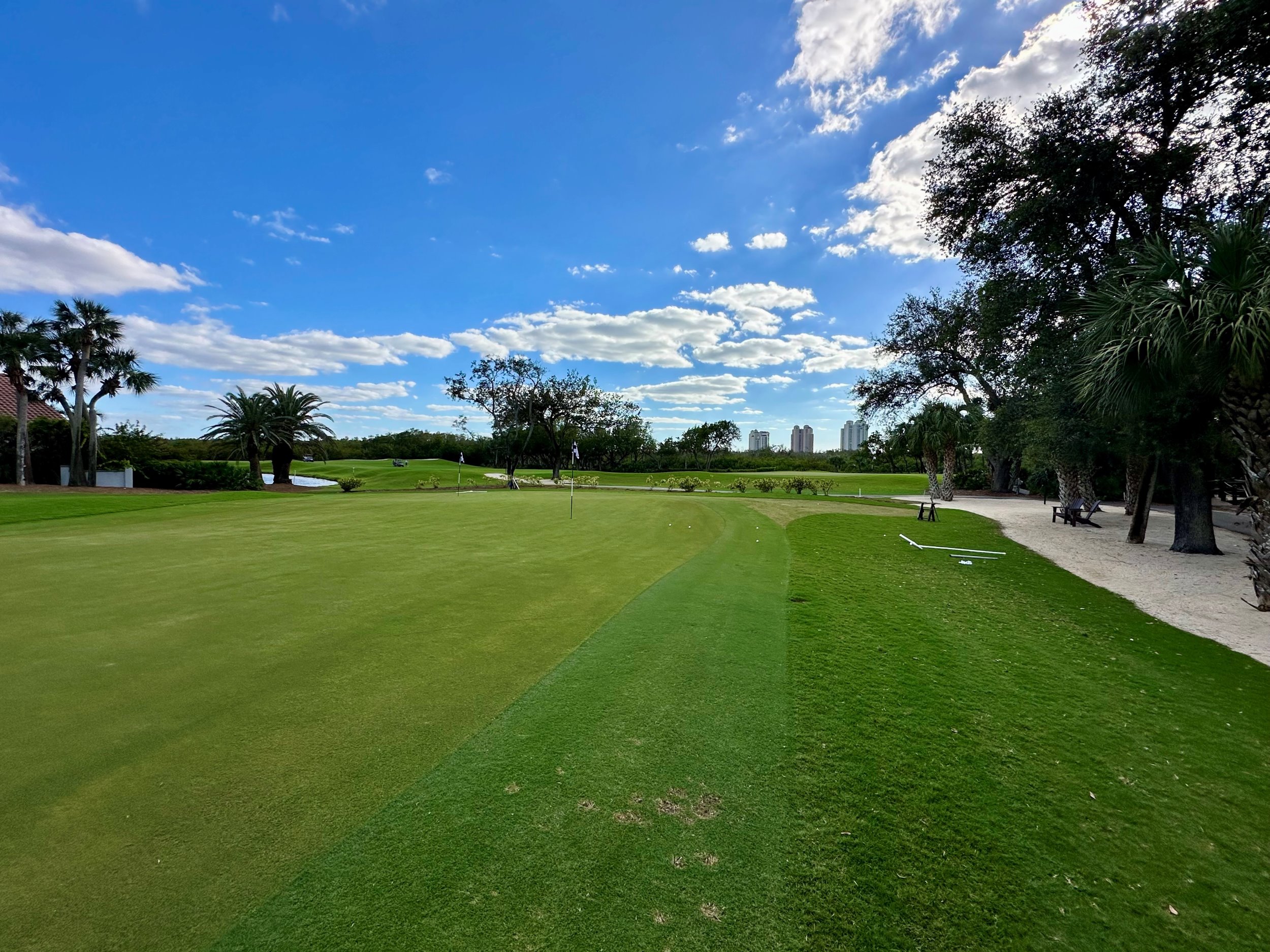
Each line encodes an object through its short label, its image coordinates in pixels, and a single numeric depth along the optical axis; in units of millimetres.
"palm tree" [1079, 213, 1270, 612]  7164
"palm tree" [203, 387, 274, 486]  30344
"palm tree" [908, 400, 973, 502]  27672
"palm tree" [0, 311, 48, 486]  23031
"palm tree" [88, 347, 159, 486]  26594
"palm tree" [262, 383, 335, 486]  32219
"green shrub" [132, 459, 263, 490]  26562
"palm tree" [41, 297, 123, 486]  25609
